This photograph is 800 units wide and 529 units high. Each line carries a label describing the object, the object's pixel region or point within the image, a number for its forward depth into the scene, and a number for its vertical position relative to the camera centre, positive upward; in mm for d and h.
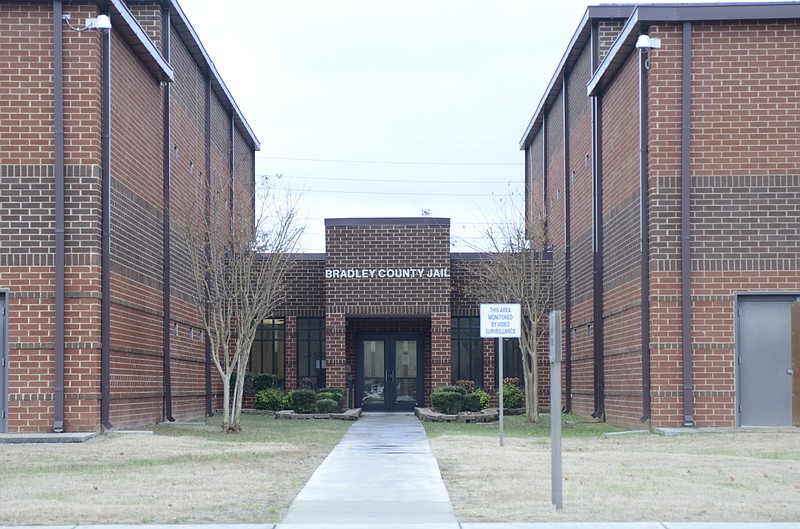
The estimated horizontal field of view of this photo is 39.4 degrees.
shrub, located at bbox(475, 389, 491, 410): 31922 -1746
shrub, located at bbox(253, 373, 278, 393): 34344 -1334
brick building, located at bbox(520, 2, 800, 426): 20891 +2342
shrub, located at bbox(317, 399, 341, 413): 29730 -1803
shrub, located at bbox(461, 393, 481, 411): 29516 -1713
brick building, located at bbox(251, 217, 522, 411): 33531 +526
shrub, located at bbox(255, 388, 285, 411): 33344 -1830
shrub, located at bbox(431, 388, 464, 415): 28897 -1654
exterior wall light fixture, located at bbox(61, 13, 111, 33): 19641 +5548
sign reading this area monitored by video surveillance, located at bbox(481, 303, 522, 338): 19859 +285
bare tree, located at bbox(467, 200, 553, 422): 27125 +1512
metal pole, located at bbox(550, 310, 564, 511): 10781 -678
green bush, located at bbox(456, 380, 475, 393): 33906 -1453
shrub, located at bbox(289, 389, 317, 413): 30922 -1732
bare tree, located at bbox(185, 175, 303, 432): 23297 +1737
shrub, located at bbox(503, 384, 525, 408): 32812 -1768
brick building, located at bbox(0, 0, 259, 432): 19469 +2140
